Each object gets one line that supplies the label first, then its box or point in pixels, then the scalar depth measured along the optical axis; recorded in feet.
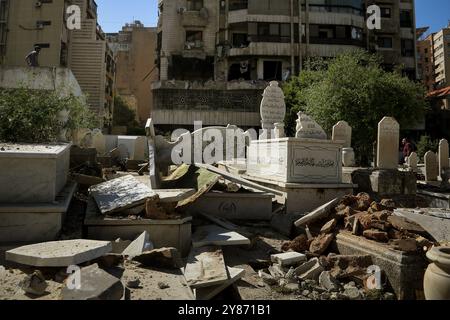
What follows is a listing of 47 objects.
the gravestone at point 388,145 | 31.96
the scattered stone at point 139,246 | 12.51
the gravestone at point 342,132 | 39.24
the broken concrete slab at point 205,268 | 10.98
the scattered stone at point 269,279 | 12.89
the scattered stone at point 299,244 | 16.20
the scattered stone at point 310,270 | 13.25
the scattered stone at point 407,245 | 12.66
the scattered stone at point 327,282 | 12.68
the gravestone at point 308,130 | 24.32
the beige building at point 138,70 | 141.38
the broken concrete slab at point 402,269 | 12.42
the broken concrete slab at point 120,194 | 15.67
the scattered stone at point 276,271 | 13.42
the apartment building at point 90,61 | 97.14
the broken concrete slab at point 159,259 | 11.64
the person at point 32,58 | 49.57
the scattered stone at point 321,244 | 15.65
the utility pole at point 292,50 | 93.97
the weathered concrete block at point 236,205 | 20.51
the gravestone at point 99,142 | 58.81
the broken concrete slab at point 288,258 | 14.09
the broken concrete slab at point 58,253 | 10.10
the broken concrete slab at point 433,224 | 14.43
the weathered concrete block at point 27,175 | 14.06
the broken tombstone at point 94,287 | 8.33
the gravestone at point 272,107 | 39.17
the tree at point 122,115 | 124.16
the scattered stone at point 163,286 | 9.96
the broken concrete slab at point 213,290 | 10.71
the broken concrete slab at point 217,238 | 14.90
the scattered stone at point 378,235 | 14.24
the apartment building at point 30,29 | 85.40
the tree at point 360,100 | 58.75
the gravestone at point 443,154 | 52.31
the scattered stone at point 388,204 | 18.34
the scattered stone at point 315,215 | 17.71
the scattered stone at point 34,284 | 8.90
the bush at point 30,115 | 18.83
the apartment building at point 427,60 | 181.57
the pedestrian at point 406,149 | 67.58
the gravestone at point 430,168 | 47.70
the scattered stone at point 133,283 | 9.79
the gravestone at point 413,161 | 57.00
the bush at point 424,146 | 81.46
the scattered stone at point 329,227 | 16.62
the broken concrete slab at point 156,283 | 9.44
